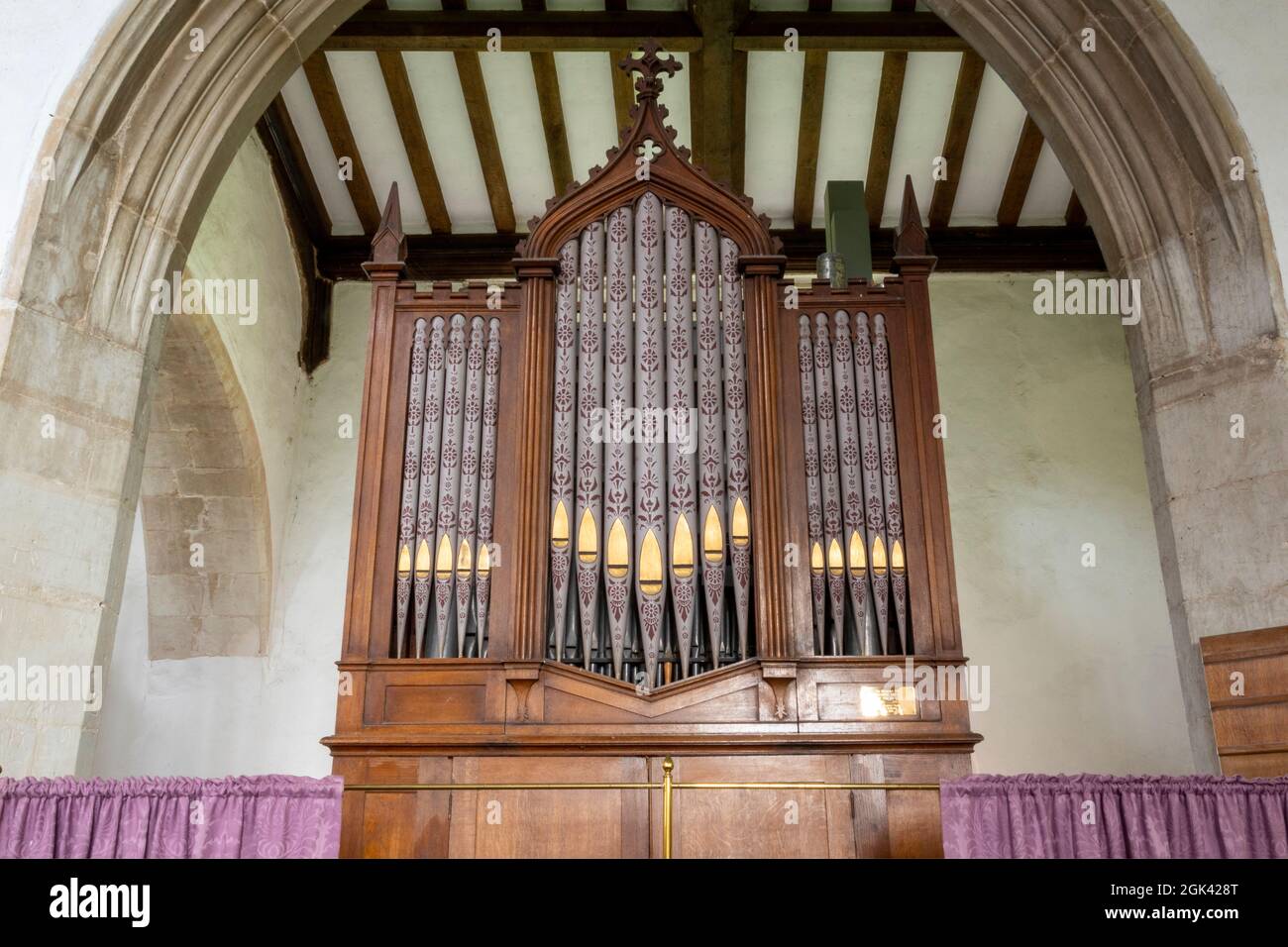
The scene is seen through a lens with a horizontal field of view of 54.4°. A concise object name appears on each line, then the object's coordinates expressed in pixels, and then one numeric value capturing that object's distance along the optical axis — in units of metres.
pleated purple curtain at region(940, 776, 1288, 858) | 3.92
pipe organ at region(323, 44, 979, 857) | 4.79
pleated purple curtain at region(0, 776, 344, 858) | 3.91
